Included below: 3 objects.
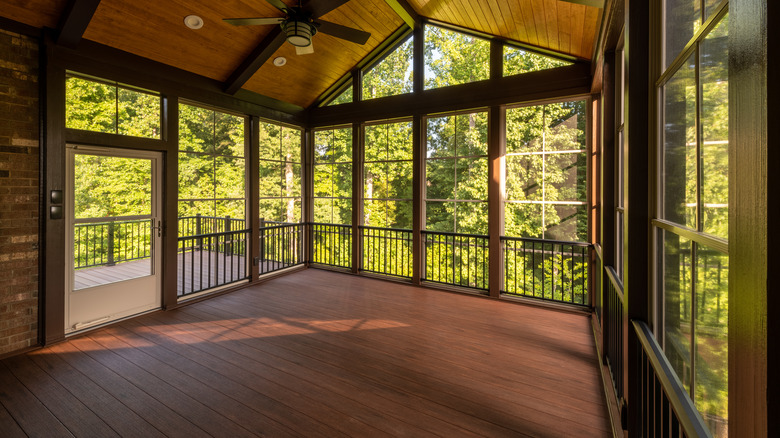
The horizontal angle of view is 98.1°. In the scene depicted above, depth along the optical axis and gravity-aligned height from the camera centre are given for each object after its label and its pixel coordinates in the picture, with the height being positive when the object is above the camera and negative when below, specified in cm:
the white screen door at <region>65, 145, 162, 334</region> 352 -19
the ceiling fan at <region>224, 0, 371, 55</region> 306 +182
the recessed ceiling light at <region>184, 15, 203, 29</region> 372 +219
